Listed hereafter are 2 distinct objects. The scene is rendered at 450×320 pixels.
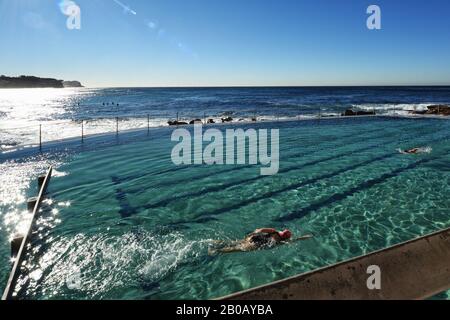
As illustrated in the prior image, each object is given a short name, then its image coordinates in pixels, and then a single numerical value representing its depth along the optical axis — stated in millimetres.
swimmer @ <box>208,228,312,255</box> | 7512
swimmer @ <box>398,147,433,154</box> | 17139
